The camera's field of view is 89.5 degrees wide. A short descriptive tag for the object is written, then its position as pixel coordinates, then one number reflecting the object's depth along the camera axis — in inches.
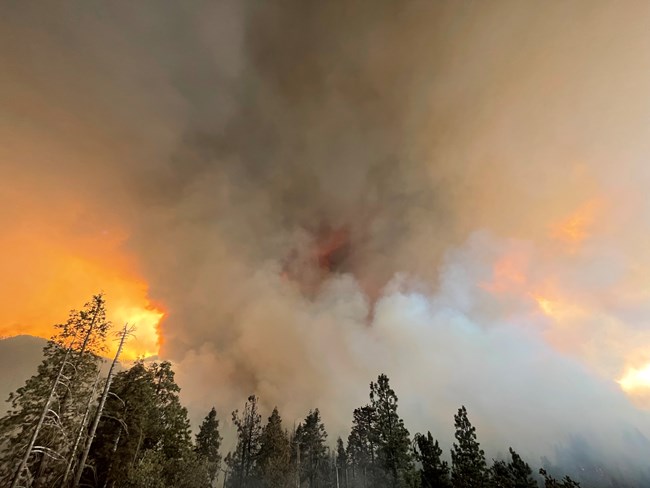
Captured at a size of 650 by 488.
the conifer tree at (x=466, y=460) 1852.9
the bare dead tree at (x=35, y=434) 702.4
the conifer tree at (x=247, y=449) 2534.0
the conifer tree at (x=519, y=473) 1834.4
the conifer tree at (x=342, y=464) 3261.8
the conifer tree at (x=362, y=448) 2588.1
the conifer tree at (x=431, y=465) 2017.2
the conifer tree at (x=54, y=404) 841.5
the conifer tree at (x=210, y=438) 2496.3
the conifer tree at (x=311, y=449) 2979.8
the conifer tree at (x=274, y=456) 2050.9
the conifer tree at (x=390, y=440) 1904.5
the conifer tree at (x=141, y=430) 1176.8
